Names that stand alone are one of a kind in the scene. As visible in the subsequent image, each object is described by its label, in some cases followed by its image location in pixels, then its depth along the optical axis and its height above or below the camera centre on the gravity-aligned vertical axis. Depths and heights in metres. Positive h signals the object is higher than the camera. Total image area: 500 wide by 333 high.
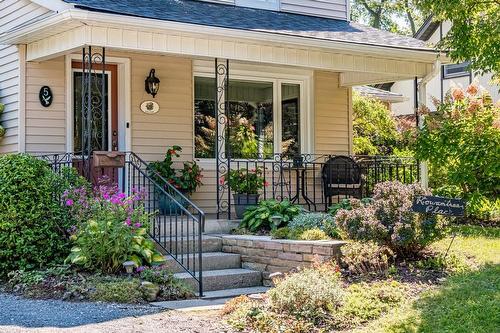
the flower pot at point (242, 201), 10.24 -0.47
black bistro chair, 11.52 -0.13
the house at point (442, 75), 23.08 +3.42
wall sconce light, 10.75 +1.41
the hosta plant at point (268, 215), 9.34 -0.62
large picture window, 11.53 +0.95
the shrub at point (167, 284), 7.34 -1.28
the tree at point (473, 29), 8.43 +1.82
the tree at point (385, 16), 35.56 +8.67
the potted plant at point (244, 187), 10.27 -0.25
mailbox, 8.70 +0.16
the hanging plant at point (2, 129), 10.10 +0.65
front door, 10.34 +0.96
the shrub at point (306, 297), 6.09 -1.18
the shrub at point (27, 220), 7.98 -0.59
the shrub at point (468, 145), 9.83 +0.38
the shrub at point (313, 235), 8.27 -0.80
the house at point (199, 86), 8.94 +1.44
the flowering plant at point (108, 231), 7.62 -0.70
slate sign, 7.22 -0.39
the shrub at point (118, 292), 6.91 -1.27
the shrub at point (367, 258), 7.29 -0.97
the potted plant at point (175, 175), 10.27 -0.06
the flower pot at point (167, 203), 9.96 -0.48
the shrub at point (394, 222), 7.38 -0.59
